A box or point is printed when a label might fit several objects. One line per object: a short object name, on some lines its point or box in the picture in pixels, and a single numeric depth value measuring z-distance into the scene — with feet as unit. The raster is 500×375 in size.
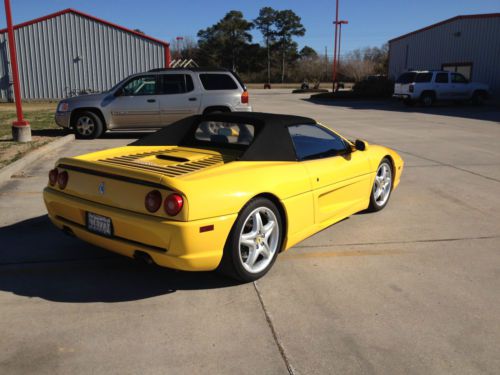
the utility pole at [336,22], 130.93
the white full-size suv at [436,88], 81.97
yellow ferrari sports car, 11.27
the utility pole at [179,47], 253.44
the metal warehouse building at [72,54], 88.01
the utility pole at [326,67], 241.76
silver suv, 39.93
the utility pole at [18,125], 35.53
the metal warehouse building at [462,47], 93.25
